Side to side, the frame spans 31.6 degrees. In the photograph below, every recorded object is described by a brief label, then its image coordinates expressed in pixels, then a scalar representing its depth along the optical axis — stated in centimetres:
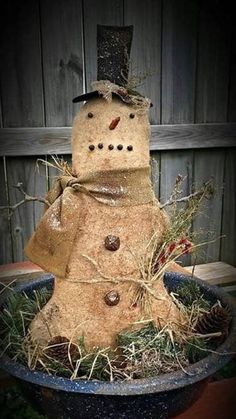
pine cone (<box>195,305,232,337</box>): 74
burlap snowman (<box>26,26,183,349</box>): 71
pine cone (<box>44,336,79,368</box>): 68
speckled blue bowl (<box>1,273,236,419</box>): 59
